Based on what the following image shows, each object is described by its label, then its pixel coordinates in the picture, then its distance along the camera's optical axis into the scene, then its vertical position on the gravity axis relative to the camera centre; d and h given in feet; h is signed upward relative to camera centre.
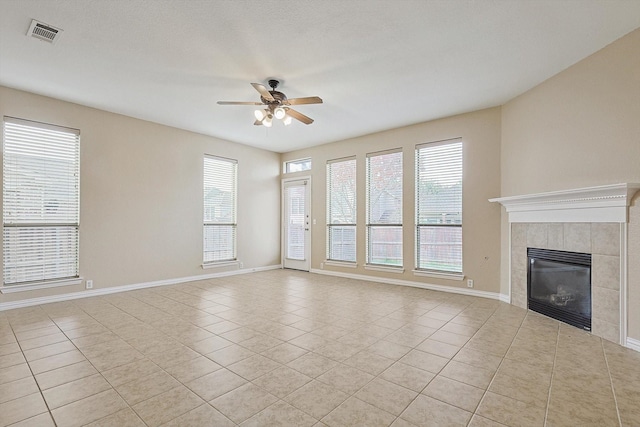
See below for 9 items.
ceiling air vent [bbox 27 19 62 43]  8.85 +5.56
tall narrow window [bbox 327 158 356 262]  20.66 +0.49
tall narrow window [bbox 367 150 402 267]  18.44 +0.56
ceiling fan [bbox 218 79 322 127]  11.54 +4.44
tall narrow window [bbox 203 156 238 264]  20.23 +0.55
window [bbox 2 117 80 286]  13.19 +0.67
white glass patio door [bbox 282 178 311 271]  23.15 -0.64
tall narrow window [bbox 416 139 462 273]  16.25 +0.62
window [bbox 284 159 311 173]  23.54 +4.12
